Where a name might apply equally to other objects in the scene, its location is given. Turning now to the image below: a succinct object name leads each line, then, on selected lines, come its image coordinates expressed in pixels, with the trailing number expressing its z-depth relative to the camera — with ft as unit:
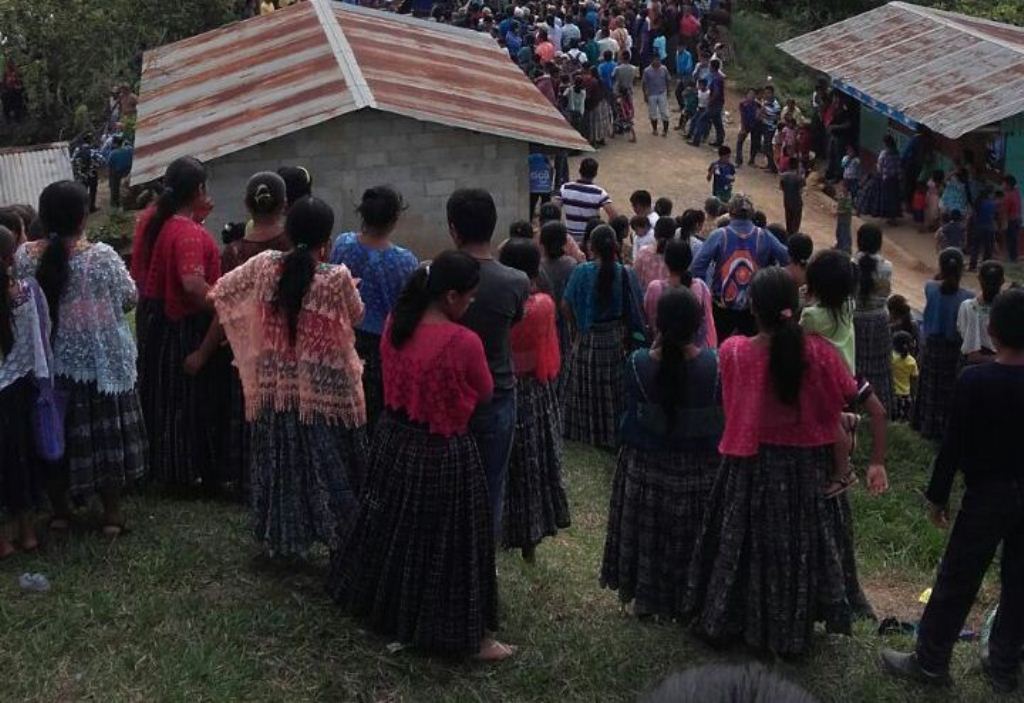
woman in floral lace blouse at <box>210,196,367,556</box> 16.44
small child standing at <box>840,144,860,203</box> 62.59
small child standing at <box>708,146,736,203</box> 56.03
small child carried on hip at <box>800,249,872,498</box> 15.97
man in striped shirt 34.73
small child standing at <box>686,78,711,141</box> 67.31
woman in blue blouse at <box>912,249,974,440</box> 29.60
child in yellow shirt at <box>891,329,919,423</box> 33.58
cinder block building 39.50
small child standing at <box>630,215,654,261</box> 31.73
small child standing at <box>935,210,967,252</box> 51.11
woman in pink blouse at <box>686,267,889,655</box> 15.57
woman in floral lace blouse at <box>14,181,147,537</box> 17.56
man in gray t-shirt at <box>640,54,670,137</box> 67.41
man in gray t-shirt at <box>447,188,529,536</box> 16.14
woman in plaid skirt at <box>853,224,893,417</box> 28.12
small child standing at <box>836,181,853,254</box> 50.64
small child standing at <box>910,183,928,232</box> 58.39
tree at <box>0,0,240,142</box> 73.00
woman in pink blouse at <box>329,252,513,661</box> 15.16
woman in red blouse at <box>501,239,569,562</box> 18.78
